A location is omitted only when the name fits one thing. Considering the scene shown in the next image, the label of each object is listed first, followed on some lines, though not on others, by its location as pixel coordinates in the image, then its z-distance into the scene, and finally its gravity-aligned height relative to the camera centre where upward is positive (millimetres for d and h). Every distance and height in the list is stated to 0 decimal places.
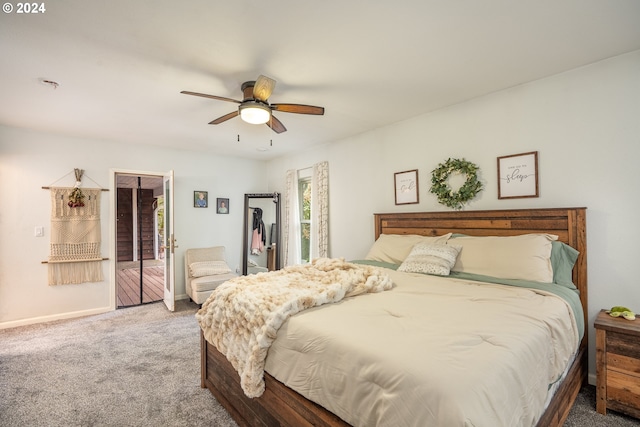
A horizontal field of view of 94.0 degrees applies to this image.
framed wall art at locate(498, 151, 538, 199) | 2625 +330
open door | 4309 -451
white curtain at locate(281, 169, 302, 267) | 5223 -125
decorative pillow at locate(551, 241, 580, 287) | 2270 -380
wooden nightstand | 1883 -1002
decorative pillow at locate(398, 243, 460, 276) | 2582 -413
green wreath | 2982 +300
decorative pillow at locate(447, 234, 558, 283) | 2244 -362
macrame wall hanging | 3984 -238
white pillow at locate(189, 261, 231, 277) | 4695 -838
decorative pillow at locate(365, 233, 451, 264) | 3078 -350
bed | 1479 -891
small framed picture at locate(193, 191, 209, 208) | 5129 +298
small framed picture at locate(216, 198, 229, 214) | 5387 +181
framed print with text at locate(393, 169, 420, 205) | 3520 +321
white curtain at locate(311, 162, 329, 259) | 4617 +71
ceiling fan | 2346 +923
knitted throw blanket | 1620 -524
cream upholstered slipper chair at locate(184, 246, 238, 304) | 4383 -886
